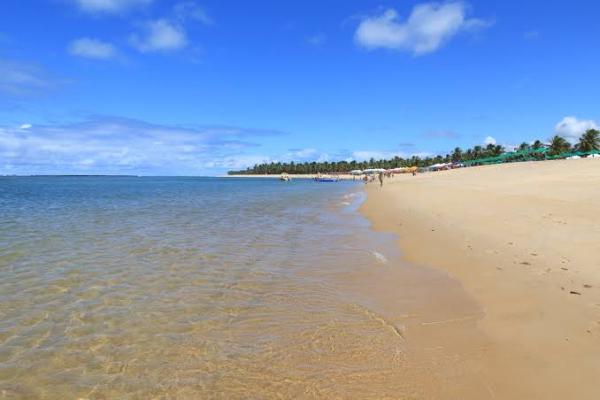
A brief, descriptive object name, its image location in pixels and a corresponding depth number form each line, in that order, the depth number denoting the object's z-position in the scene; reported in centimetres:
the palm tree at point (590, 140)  9719
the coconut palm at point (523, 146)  13250
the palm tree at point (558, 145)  10350
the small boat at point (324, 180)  14677
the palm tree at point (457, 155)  16915
